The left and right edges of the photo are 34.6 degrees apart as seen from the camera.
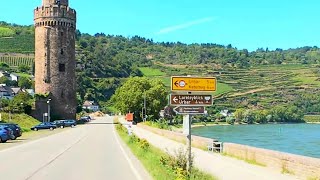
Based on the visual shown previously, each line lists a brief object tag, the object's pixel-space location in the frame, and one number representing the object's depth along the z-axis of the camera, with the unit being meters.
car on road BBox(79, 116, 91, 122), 104.19
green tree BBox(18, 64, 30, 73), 175.75
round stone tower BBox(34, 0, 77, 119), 91.06
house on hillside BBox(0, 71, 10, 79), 153.50
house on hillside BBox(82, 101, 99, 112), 172.00
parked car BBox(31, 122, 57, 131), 67.04
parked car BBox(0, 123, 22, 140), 43.55
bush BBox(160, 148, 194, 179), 16.48
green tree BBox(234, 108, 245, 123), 177.25
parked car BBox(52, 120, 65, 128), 76.41
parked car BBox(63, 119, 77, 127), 80.15
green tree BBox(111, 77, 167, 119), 93.62
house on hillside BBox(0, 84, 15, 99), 120.66
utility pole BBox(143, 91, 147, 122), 90.15
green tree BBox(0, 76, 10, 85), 146.38
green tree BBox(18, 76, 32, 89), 148.12
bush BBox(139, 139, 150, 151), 27.62
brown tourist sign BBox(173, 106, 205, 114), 14.42
